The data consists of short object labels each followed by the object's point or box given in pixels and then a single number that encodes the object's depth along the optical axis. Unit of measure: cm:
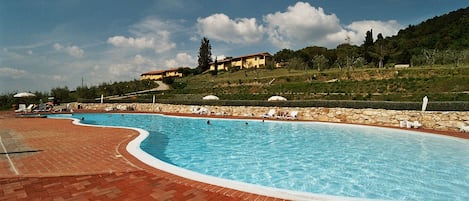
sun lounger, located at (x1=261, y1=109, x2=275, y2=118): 2069
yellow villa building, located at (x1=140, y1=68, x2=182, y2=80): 7925
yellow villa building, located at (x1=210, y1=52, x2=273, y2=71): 6819
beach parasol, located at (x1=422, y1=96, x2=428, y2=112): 1406
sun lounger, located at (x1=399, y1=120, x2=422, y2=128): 1432
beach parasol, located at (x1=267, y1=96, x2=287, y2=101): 2201
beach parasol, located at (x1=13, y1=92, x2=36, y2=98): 2649
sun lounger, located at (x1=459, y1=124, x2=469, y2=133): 1280
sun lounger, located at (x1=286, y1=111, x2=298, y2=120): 1955
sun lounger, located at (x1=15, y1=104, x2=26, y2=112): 2553
